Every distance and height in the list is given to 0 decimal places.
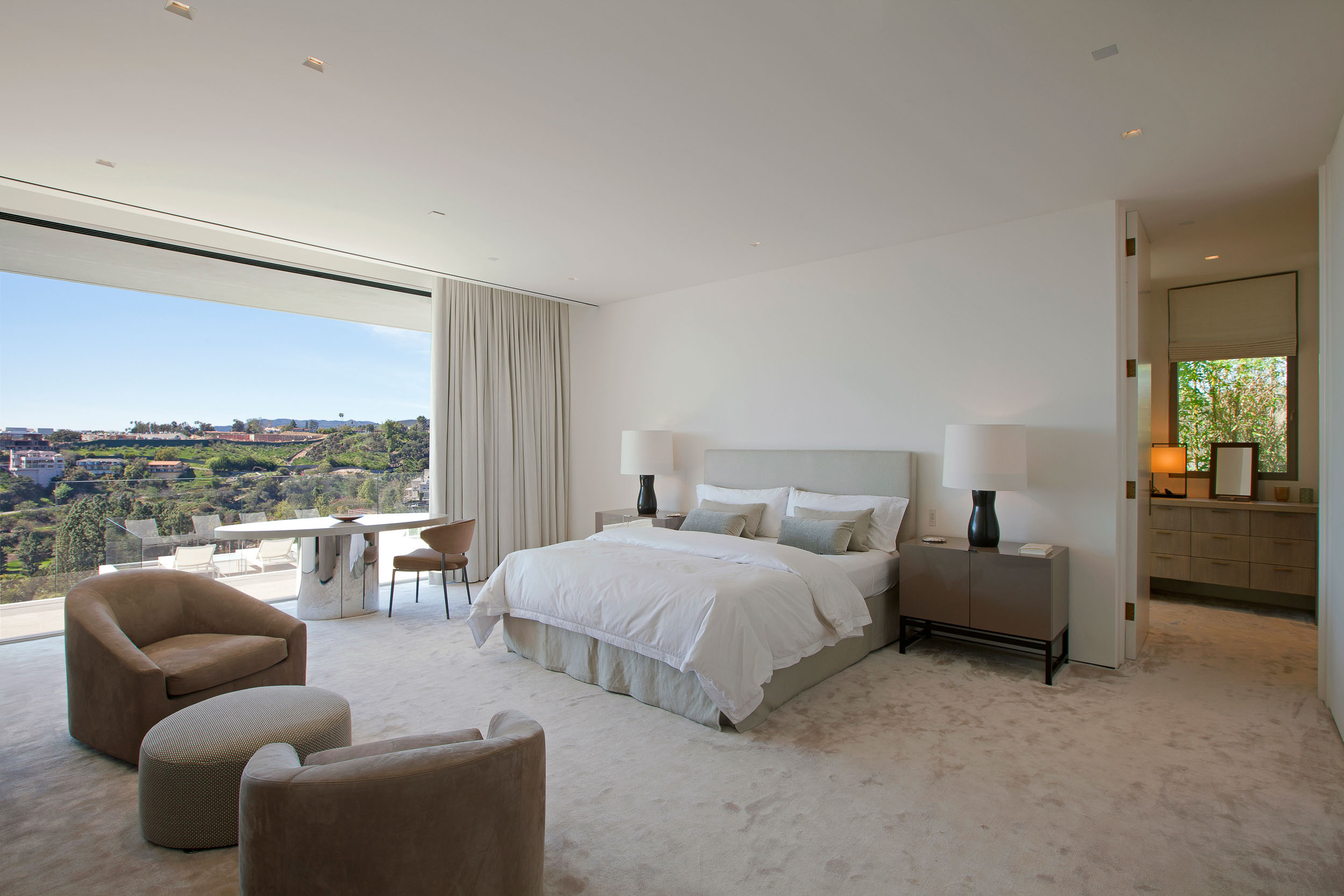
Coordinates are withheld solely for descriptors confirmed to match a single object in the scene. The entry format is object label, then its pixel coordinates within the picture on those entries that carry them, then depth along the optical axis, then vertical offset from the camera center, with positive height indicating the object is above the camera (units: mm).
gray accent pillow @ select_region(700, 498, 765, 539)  4941 -516
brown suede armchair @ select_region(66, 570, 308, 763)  2578 -862
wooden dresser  4871 -798
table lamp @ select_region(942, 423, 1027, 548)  3777 -125
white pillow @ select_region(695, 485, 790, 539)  4988 -438
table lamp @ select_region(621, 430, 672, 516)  5766 -70
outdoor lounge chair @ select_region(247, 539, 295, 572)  5281 -841
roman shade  5215 +978
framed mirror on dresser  5359 -250
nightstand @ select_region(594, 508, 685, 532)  5512 -638
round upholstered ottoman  2074 -996
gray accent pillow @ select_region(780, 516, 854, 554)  4152 -582
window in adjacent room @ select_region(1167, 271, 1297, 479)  5266 +603
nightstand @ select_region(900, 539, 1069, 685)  3572 -862
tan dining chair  4840 -751
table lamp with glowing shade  5711 -165
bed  3113 -953
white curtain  5969 +248
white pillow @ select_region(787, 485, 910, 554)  4398 -471
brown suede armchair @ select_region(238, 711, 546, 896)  1440 -830
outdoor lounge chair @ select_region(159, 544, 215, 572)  4891 -820
